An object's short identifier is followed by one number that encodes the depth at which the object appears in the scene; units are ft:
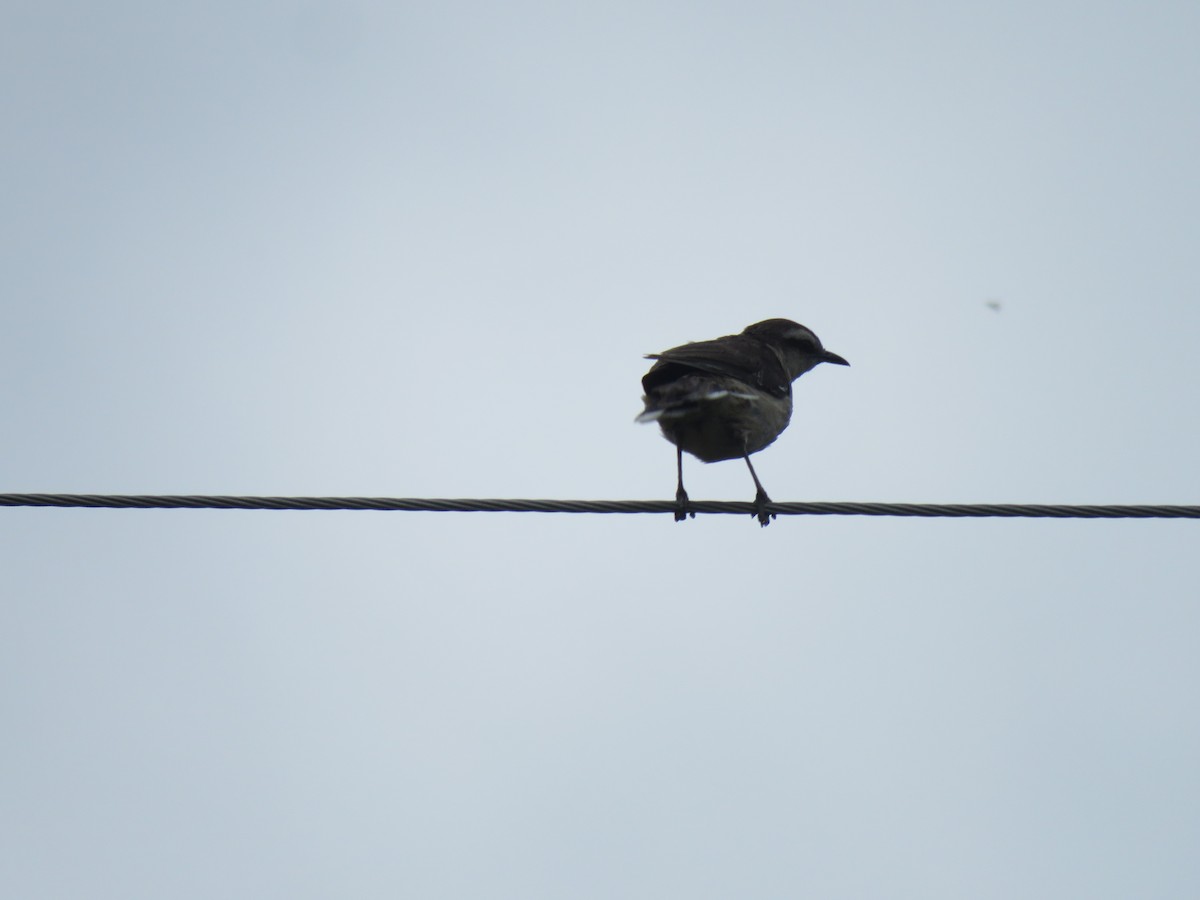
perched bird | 61.31
